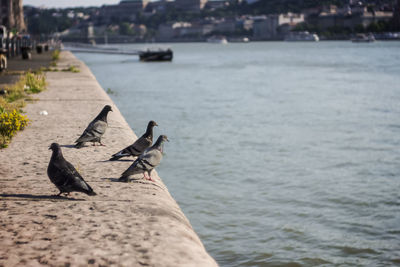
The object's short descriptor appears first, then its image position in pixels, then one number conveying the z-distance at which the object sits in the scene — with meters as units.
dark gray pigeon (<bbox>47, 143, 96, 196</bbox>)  4.80
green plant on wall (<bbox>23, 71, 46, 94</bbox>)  14.76
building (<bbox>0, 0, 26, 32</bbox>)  110.31
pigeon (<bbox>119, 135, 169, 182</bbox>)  5.50
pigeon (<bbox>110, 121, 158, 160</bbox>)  6.38
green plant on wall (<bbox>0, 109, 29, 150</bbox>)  7.68
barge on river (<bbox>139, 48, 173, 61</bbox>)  95.24
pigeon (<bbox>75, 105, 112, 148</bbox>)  7.04
